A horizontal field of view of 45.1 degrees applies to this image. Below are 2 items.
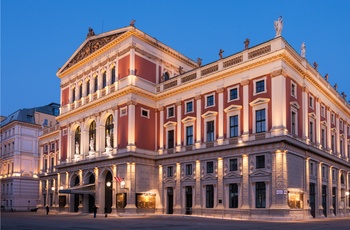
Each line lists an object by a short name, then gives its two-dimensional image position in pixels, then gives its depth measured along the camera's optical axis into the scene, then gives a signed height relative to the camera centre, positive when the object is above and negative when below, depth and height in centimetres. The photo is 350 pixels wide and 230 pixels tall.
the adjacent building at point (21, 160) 8850 -14
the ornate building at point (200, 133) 4112 +316
